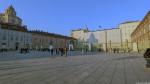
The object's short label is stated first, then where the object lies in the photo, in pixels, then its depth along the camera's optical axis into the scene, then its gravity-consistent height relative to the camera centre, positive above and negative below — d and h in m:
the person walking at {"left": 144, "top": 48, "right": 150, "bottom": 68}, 6.40 -0.70
